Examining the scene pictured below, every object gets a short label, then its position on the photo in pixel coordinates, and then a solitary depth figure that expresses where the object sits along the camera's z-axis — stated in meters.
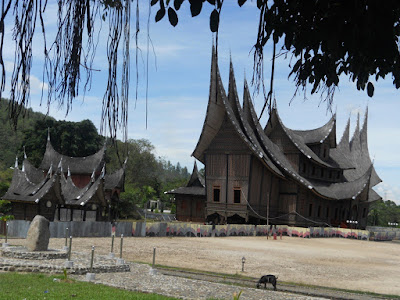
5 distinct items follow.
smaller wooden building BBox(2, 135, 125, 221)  30.23
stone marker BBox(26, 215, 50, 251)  14.44
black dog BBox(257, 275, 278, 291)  12.08
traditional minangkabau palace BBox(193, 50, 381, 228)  36.97
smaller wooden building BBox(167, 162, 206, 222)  42.94
